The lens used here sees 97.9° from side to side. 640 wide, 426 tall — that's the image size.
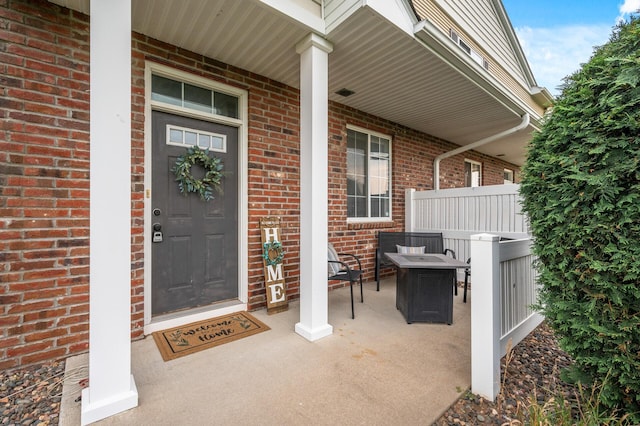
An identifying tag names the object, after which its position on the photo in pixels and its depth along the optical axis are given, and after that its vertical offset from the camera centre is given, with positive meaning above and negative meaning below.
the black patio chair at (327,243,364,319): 3.01 -0.69
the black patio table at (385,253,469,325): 2.83 -0.83
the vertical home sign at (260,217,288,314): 3.12 -0.61
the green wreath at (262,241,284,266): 3.13 -0.45
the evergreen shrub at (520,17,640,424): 1.33 -0.03
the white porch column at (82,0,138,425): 1.54 +0.00
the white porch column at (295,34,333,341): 2.50 +0.24
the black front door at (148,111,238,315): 2.68 -0.14
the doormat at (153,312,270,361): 2.33 -1.12
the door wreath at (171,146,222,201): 2.73 +0.41
